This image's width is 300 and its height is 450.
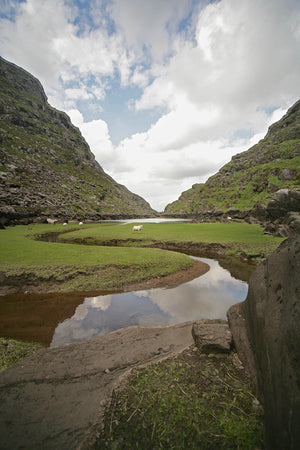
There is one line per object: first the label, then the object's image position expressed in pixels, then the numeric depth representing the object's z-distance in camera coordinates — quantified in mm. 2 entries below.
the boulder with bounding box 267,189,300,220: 30844
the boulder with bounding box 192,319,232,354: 4893
